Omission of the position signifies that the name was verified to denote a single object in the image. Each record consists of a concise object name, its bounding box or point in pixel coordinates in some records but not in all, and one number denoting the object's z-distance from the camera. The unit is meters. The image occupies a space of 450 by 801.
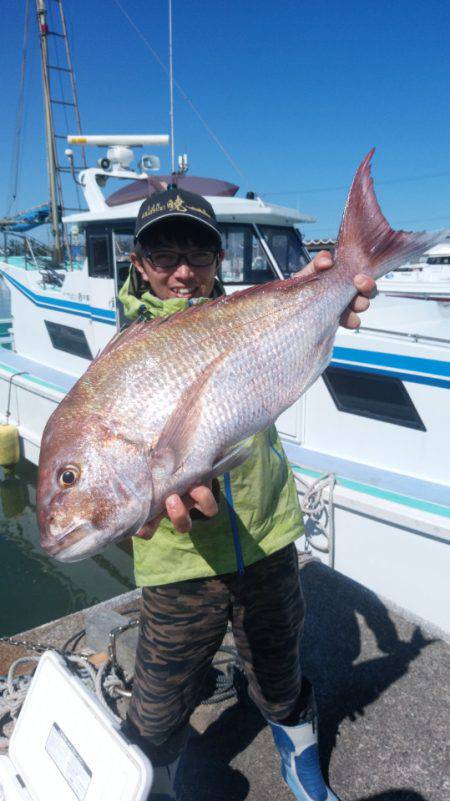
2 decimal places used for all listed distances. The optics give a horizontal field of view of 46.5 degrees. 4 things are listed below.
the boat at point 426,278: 6.93
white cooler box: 1.52
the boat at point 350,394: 4.17
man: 1.80
